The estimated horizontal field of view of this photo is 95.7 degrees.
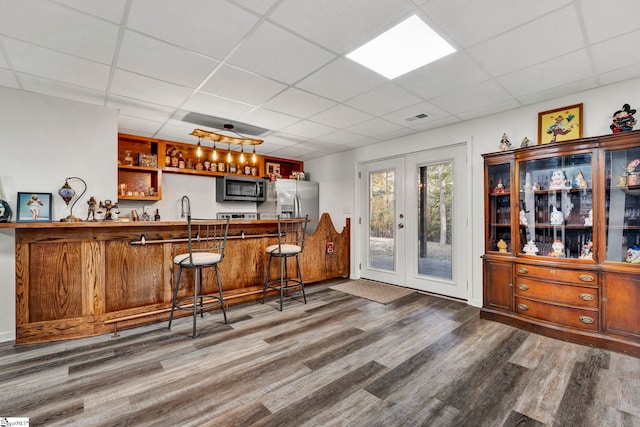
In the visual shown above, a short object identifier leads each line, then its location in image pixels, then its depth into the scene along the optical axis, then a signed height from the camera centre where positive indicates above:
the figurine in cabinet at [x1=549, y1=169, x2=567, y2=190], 3.02 +0.34
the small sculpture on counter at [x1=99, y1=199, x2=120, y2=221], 3.26 +0.06
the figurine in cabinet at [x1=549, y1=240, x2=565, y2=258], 3.02 -0.38
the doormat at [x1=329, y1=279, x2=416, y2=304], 4.17 -1.20
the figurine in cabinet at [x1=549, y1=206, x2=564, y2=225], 3.06 -0.04
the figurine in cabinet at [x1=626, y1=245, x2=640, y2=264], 2.60 -0.38
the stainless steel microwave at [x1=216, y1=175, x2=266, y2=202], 5.55 +0.51
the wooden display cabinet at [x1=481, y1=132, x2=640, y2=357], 2.63 -0.28
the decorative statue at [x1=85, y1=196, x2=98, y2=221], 3.21 +0.08
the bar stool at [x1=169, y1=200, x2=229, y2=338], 3.01 -0.45
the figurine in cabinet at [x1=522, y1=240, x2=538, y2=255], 3.18 -0.39
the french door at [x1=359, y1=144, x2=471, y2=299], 4.08 -0.12
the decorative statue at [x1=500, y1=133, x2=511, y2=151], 3.38 +0.82
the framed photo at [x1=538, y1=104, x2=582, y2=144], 3.03 +0.96
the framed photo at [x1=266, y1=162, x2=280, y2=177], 6.34 +1.00
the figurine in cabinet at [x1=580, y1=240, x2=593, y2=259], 2.81 -0.37
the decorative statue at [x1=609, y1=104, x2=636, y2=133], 2.66 +0.86
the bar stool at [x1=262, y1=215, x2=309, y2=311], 3.76 -0.45
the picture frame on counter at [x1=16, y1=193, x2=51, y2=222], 2.93 +0.08
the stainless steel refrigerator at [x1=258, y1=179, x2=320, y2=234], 5.91 +0.29
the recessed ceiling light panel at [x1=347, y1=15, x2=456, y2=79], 2.06 +1.30
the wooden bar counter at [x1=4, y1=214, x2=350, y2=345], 2.71 -0.64
